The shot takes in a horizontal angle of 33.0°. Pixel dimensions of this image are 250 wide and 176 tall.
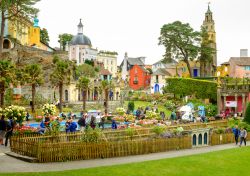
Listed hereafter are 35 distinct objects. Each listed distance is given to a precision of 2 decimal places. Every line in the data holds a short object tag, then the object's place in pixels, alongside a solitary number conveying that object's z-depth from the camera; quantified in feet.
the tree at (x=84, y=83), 190.90
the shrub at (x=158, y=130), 95.53
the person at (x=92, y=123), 104.15
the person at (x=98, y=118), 140.26
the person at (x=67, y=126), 94.30
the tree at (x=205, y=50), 284.45
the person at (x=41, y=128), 95.57
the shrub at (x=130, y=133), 90.23
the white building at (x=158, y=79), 339.16
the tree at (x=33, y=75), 167.63
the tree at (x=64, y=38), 404.36
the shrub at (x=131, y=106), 203.22
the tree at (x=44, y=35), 351.11
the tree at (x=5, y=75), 145.39
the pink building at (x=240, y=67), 306.35
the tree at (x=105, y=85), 196.48
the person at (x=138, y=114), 161.65
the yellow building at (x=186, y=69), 342.85
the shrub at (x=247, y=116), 138.10
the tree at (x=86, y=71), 295.48
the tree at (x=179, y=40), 279.90
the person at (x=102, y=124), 119.36
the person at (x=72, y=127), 94.57
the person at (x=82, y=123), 111.86
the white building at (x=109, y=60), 394.11
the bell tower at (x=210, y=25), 347.56
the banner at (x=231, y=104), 189.65
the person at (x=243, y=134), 107.45
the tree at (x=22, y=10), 160.76
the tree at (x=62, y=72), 177.64
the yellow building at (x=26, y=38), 245.65
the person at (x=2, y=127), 90.72
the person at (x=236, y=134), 111.12
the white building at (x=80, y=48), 363.35
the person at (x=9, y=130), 91.89
